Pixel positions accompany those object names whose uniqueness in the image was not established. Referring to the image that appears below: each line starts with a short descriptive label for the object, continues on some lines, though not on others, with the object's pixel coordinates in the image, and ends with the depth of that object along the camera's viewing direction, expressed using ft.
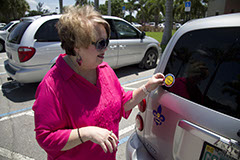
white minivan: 13.34
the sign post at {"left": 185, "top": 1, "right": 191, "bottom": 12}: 26.09
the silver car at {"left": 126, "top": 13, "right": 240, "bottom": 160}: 3.63
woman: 3.45
